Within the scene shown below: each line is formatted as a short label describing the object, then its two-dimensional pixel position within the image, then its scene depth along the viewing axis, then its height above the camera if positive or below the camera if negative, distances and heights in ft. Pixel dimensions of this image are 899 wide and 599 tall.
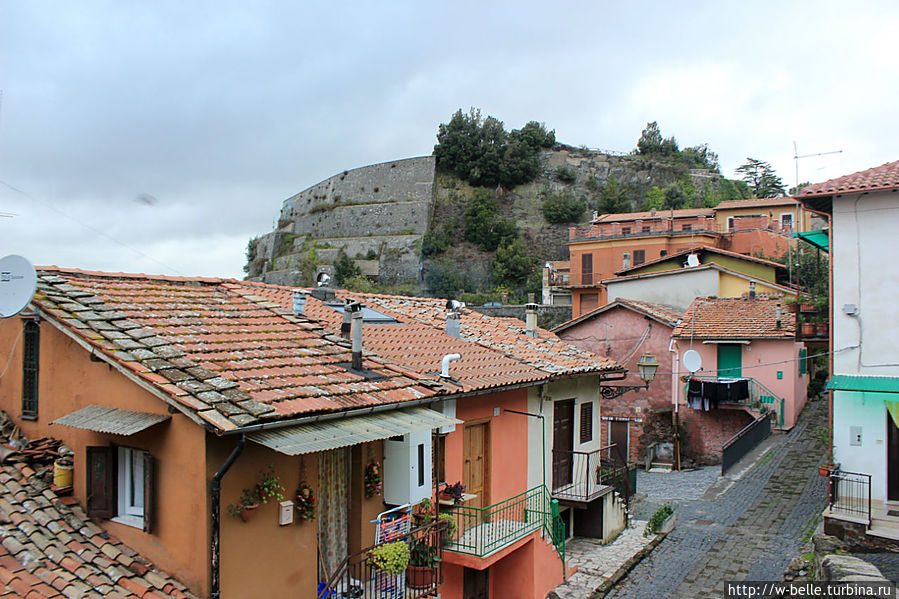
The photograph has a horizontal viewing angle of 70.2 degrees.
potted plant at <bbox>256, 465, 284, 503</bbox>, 20.53 -5.82
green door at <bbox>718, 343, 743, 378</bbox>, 73.00 -5.78
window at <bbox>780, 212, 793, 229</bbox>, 139.30 +19.96
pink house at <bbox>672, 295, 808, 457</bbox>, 69.62 -6.83
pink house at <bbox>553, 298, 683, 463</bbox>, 75.66 -5.63
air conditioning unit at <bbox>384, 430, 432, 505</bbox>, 25.89 -6.52
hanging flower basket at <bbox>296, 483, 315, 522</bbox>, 22.22 -6.84
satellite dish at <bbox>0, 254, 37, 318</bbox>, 20.93 +0.74
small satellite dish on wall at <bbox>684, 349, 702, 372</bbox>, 61.98 -5.04
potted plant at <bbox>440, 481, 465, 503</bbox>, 30.04 -8.71
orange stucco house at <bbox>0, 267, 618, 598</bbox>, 19.49 -3.93
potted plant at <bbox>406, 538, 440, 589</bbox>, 25.58 -10.38
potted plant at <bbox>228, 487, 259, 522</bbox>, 19.77 -6.20
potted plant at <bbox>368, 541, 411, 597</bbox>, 23.09 -9.21
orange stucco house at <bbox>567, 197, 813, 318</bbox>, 122.72 +14.88
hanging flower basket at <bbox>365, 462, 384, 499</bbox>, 25.63 -6.94
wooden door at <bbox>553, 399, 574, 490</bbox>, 43.11 -9.10
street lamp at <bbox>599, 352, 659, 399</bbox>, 49.19 -4.94
